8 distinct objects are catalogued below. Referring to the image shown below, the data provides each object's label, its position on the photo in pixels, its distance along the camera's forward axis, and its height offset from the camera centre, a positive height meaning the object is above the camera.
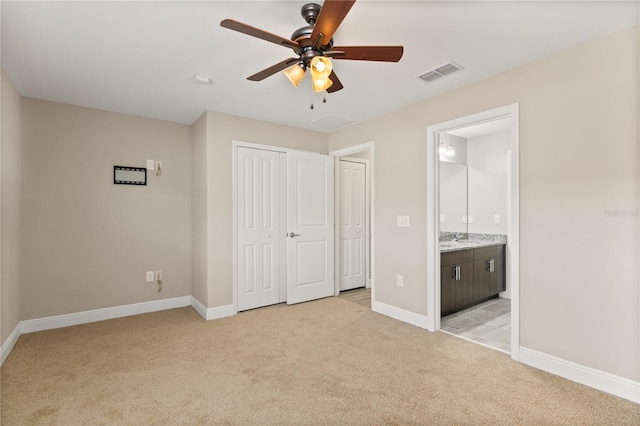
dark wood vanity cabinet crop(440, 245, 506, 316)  3.74 -0.84
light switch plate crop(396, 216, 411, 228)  3.64 -0.10
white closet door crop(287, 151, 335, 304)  4.38 -0.19
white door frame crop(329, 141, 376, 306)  4.08 +0.17
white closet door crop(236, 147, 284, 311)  4.05 -0.19
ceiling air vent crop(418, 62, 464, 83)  2.67 +1.23
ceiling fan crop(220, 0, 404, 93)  1.65 +0.97
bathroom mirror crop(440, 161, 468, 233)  5.12 +0.29
